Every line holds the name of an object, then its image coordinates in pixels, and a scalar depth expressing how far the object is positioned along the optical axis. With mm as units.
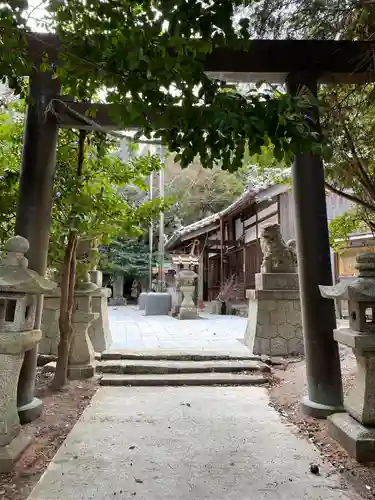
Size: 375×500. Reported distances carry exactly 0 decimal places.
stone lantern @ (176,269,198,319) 13281
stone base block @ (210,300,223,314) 15250
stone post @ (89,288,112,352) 6500
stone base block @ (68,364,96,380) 5180
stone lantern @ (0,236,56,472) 2791
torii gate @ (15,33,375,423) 3789
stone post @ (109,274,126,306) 24419
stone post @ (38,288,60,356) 6262
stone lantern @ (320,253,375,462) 2885
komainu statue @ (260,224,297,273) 6996
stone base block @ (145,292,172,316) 15773
